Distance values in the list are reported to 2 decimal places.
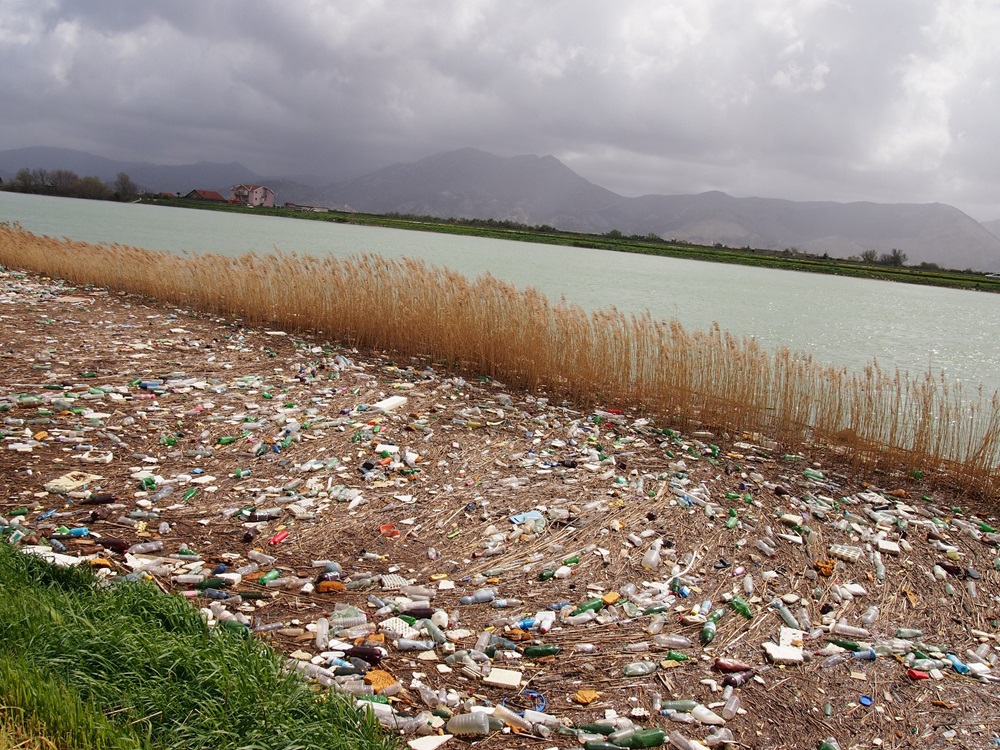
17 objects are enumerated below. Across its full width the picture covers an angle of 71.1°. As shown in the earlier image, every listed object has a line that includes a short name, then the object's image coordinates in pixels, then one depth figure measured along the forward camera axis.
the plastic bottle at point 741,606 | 5.35
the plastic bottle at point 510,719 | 3.85
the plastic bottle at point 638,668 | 4.43
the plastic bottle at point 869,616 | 5.50
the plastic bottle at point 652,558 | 6.02
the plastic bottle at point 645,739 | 3.78
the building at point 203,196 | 150.16
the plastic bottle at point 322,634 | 4.44
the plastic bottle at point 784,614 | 5.31
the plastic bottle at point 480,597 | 5.18
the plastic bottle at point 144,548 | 5.32
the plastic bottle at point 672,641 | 4.82
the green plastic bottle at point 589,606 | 5.14
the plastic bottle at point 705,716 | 4.05
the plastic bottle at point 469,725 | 3.77
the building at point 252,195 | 160.88
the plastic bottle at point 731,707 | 4.13
